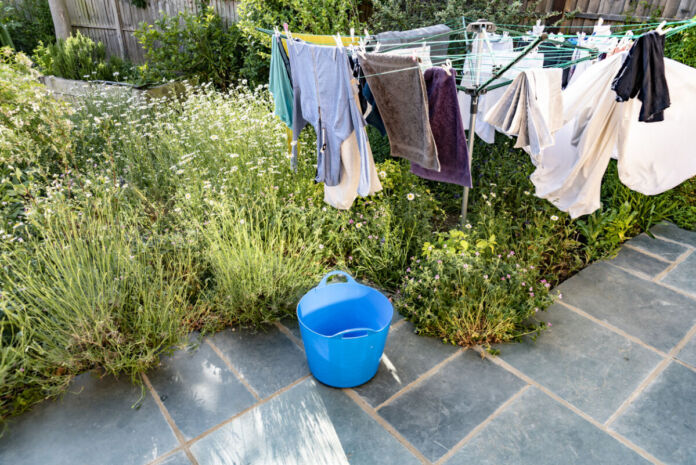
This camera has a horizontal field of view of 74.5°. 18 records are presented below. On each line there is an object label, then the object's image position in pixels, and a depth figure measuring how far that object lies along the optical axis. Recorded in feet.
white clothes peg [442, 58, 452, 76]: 7.86
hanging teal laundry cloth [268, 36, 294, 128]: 10.11
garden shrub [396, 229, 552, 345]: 8.70
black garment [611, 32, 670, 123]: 7.47
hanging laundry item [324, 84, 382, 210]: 9.53
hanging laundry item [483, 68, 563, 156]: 8.11
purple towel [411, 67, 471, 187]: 8.00
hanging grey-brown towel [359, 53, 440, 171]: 8.02
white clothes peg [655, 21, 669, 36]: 7.40
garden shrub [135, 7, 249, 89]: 21.89
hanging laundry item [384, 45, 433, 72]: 8.94
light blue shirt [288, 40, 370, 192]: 8.72
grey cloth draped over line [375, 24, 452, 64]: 11.26
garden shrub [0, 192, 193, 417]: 7.43
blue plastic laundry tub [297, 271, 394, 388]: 7.16
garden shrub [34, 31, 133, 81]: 23.29
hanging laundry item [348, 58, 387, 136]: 8.83
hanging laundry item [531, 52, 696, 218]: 8.66
